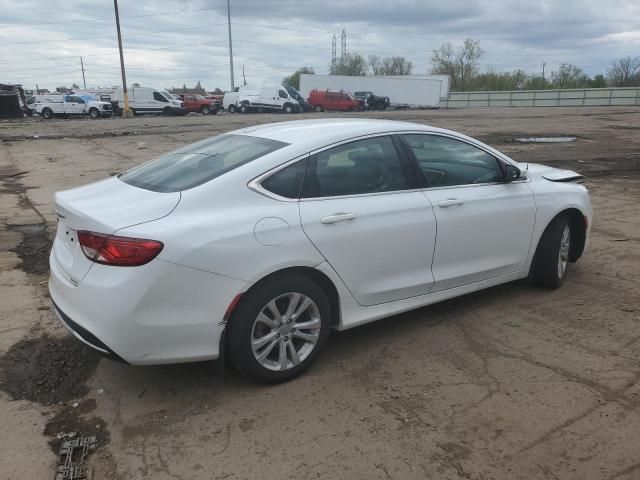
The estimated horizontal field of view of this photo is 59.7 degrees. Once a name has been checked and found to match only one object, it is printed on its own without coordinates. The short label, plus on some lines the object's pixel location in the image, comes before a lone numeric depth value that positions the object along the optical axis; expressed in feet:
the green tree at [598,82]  246.27
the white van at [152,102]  146.30
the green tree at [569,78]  258.98
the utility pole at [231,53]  215.88
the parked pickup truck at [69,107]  136.15
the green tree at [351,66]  336.70
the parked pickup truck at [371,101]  169.07
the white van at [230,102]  158.20
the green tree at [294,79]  354.25
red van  163.43
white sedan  9.73
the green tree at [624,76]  224.94
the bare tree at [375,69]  346.33
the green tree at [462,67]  294.05
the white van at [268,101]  155.43
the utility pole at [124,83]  138.00
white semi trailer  190.70
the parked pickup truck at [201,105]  156.97
